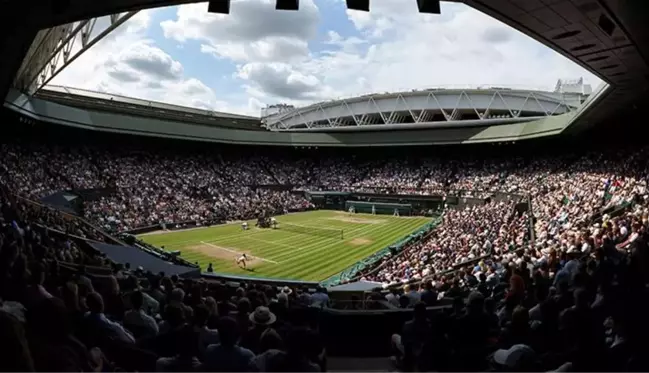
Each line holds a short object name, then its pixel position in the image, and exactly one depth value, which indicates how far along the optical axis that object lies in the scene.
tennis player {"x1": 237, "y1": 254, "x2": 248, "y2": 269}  28.78
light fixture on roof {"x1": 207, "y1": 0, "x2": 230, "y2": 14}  10.56
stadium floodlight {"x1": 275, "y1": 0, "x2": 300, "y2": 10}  10.11
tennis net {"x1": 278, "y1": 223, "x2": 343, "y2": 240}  40.03
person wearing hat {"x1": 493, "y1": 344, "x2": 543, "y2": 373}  4.39
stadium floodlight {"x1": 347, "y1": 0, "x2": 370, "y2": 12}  10.29
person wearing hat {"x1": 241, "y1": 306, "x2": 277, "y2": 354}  6.16
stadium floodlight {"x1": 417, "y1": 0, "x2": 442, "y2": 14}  10.15
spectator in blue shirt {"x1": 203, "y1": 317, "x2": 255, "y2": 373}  4.36
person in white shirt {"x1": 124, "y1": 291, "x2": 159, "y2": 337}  5.98
